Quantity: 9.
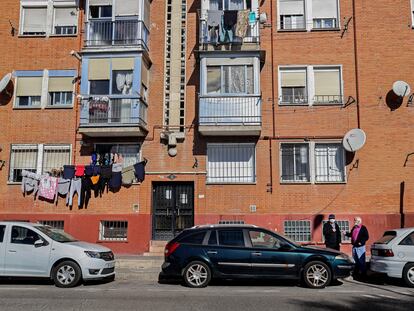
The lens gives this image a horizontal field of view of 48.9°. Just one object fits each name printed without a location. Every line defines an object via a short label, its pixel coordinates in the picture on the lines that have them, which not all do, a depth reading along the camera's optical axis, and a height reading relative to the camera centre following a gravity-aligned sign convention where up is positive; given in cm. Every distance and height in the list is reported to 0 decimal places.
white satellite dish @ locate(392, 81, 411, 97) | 1700 +462
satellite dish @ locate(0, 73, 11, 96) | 1813 +507
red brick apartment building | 1730 +370
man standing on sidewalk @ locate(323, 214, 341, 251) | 1409 -70
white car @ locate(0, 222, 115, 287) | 1153 -120
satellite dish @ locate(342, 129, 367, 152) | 1682 +267
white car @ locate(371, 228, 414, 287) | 1162 -112
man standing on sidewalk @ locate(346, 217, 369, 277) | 1330 -104
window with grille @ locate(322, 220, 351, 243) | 1700 -47
